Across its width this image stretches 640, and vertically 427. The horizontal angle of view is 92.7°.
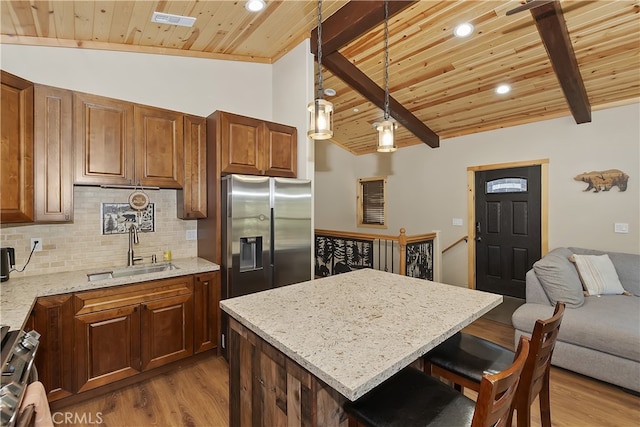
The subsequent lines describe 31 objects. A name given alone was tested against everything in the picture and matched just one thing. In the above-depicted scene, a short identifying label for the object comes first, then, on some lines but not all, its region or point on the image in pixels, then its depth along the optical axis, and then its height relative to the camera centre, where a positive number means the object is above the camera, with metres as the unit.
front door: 4.55 -0.26
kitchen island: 1.03 -0.49
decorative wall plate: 2.72 +0.11
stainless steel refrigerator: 2.74 -0.20
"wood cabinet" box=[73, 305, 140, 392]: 2.20 -1.01
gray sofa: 2.36 -0.94
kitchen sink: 2.67 -0.53
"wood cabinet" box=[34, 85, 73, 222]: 2.21 +0.43
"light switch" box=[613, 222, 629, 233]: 3.78 -0.21
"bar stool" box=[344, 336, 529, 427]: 0.88 -0.74
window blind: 6.58 +0.20
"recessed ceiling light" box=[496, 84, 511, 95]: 3.81 +1.55
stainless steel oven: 0.98 -0.61
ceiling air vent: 2.46 +1.61
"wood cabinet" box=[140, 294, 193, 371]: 2.46 -1.00
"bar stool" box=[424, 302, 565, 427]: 1.29 -0.74
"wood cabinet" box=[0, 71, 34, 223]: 2.00 +0.43
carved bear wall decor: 3.81 +0.40
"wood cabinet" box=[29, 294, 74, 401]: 2.04 -0.90
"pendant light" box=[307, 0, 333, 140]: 1.66 +0.52
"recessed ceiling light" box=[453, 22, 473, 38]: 2.90 +1.75
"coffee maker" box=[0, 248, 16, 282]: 2.18 -0.34
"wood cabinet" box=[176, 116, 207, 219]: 2.90 +0.40
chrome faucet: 2.80 -0.27
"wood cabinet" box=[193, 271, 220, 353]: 2.73 -0.91
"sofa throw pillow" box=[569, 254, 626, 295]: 3.16 -0.69
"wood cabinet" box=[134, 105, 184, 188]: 2.64 +0.58
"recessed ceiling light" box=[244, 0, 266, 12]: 2.43 +1.67
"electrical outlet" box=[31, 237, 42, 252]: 2.43 -0.24
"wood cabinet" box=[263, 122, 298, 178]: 3.20 +0.67
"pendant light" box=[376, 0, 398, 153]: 1.99 +0.51
